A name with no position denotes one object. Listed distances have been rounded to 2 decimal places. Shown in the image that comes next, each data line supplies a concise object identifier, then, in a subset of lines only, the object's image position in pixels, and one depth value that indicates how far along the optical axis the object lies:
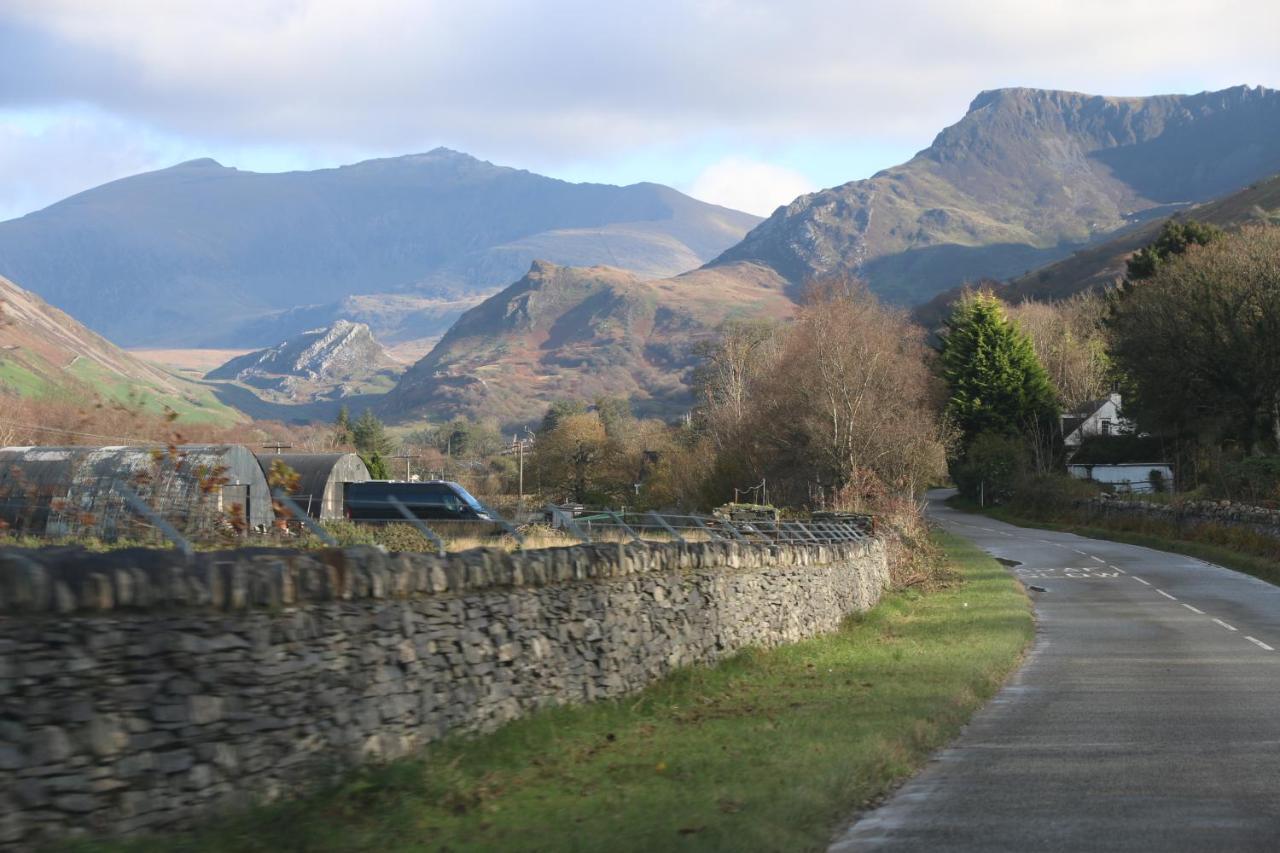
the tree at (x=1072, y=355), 101.44
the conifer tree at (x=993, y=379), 86.94
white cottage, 94.62
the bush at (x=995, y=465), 83.06
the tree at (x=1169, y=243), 87.62
